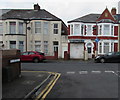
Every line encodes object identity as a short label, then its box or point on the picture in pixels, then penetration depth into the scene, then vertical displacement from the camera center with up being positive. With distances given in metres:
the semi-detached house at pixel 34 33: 20.83 +2.82
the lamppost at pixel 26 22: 20.97 +4.65
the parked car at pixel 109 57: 15.81 -1.01
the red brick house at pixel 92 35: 21.47 +2.53
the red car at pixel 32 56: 16.25 -0.93
